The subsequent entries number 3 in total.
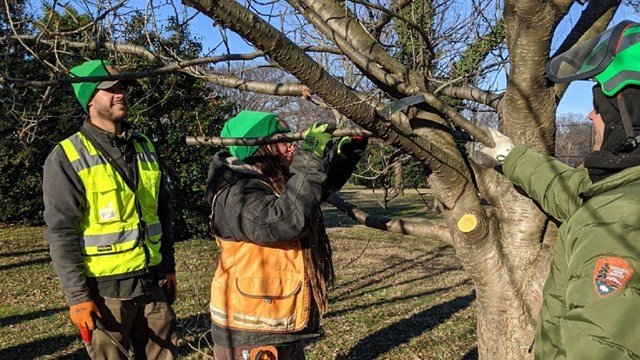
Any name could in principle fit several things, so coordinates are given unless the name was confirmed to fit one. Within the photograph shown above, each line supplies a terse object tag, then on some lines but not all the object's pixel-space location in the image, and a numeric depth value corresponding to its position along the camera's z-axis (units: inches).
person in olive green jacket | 40.4
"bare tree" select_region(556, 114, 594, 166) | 672.1
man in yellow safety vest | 93.0
